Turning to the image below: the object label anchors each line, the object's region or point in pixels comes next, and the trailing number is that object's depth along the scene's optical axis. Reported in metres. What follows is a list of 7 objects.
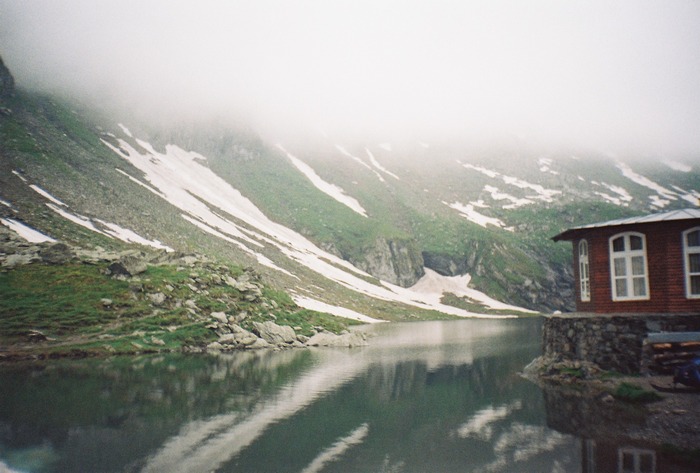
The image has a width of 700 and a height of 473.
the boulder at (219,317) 46.97
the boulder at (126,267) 48.81
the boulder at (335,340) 50.53
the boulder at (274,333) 48.07
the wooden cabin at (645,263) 24.73
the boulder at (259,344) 45.94
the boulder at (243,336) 46.06
